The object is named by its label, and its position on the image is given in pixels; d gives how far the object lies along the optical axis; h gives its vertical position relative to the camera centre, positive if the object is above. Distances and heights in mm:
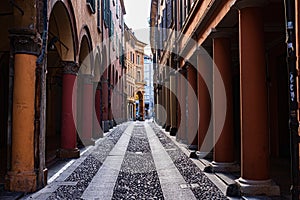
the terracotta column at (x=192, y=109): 11703 +101
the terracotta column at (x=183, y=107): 13682 +202
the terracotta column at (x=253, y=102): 5383 +161
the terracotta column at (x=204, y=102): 9641 +288
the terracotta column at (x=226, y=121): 7426 -209
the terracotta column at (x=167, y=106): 20277 +362
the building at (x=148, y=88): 69094 +5065
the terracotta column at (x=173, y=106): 17186 +284
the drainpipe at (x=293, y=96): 4070 +197
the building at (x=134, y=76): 45812 +5561
